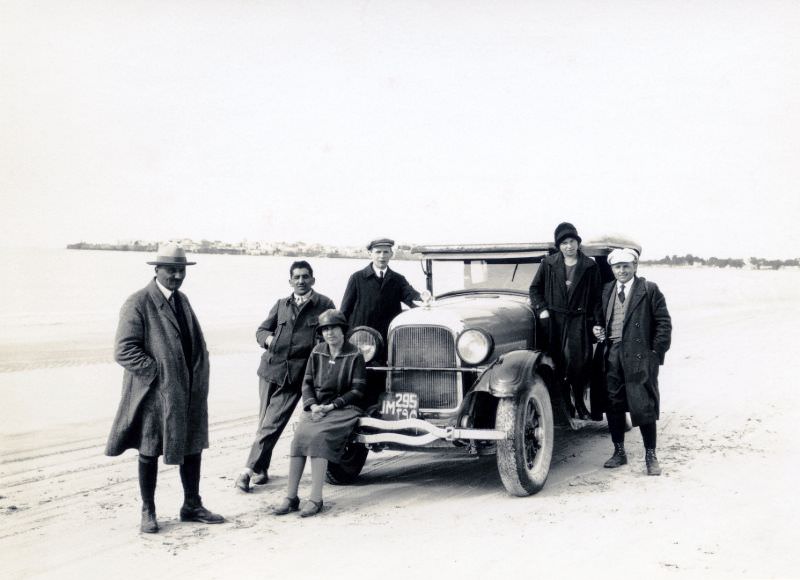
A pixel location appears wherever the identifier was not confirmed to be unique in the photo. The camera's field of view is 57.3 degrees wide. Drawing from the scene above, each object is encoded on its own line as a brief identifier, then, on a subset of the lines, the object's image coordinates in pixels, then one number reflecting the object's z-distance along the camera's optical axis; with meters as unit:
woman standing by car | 6.60
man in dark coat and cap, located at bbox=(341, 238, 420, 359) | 6.81
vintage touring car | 5.50
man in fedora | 4.77
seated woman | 5.34
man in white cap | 6.16
